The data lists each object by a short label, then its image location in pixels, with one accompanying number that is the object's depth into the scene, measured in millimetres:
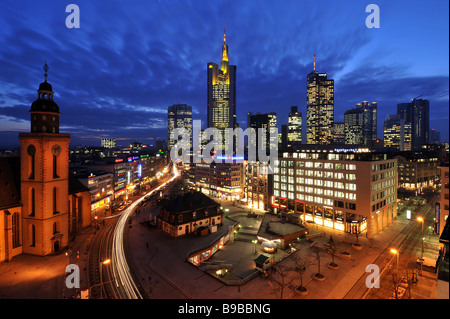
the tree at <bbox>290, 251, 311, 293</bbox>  32844
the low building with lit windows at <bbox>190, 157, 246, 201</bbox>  105875
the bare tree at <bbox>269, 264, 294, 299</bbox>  33603
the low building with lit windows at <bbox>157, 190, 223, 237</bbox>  55844
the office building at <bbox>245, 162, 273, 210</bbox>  83688
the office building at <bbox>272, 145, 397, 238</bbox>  59281
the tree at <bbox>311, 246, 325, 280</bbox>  35906
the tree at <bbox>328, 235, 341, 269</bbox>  40181
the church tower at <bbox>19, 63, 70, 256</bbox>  42406
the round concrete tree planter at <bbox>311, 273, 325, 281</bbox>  35822
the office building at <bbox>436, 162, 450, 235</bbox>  42312
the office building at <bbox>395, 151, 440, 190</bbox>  126000
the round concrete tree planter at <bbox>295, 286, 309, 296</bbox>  32062
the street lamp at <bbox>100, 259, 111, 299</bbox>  30803
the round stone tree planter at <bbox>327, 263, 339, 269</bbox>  39831
